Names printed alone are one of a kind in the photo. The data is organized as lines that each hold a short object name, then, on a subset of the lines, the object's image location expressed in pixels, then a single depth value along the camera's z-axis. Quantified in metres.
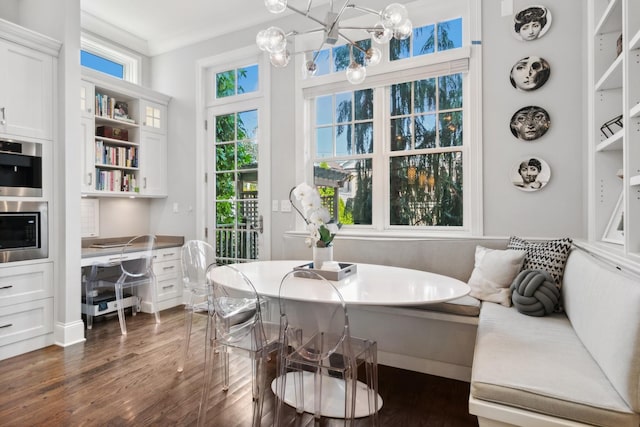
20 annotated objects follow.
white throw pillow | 2.26
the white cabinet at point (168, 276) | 3.95
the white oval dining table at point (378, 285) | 1.68
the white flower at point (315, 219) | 2.20
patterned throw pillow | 2.14
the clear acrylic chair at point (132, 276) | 3.41
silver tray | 2.12
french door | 3.81
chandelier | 1.87
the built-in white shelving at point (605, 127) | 1.97
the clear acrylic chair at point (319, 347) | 1.56
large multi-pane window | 2.96
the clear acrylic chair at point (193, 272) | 2.64
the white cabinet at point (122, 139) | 3.60
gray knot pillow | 2.02
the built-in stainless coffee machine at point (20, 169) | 2.72
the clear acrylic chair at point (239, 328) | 1.84
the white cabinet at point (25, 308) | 2.69
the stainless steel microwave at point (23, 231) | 2.73
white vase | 2.29
